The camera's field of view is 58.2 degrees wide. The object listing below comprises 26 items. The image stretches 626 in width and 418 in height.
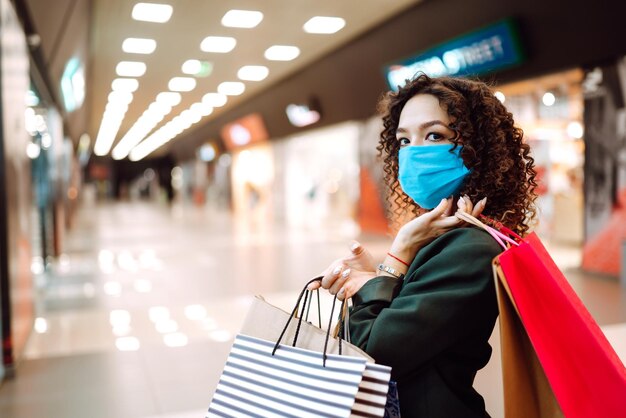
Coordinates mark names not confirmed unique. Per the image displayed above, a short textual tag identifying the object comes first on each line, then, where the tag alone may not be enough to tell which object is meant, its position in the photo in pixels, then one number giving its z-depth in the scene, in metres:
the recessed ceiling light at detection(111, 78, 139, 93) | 14.00
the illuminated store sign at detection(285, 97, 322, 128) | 13.34
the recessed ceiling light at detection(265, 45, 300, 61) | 11.03
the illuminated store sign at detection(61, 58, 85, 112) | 9.34
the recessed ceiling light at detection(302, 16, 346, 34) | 9.23
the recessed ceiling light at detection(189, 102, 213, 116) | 18.75
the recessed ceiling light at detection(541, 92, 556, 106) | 9.36
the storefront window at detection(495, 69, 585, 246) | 9.92
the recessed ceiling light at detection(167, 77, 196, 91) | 13.79
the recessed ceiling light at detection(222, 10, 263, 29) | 8.56
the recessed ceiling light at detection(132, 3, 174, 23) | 8.16
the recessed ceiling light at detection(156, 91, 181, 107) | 16.05
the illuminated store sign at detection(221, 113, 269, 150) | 17.95
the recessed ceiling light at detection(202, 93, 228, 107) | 16.86
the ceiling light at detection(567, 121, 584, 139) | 10.95
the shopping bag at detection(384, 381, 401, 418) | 1.15
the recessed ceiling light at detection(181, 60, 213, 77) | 12.04
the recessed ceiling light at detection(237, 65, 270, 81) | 12.90
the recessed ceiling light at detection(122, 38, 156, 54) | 10.07
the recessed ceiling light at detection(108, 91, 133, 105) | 16.11
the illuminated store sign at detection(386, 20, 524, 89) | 7.01
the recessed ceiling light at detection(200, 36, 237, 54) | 10.06
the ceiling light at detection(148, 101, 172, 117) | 18.06
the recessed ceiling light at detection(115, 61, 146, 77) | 11.98
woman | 1.09
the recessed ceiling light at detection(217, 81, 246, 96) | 14.93
